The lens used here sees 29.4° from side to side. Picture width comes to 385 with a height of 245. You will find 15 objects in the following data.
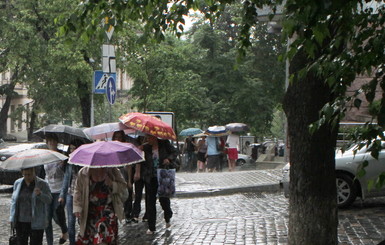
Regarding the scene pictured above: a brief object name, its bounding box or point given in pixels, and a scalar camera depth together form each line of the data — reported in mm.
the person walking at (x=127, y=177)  12711
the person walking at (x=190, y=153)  33044
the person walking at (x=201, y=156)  29875
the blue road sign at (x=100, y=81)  17031
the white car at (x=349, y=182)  13508
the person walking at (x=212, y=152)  28062
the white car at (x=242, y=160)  43309
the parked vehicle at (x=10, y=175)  20342
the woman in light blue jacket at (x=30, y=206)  9031
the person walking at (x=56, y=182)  10742
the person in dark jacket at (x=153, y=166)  11758
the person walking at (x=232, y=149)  30609
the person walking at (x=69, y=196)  10120
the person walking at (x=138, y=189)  12219
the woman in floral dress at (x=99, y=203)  8719
